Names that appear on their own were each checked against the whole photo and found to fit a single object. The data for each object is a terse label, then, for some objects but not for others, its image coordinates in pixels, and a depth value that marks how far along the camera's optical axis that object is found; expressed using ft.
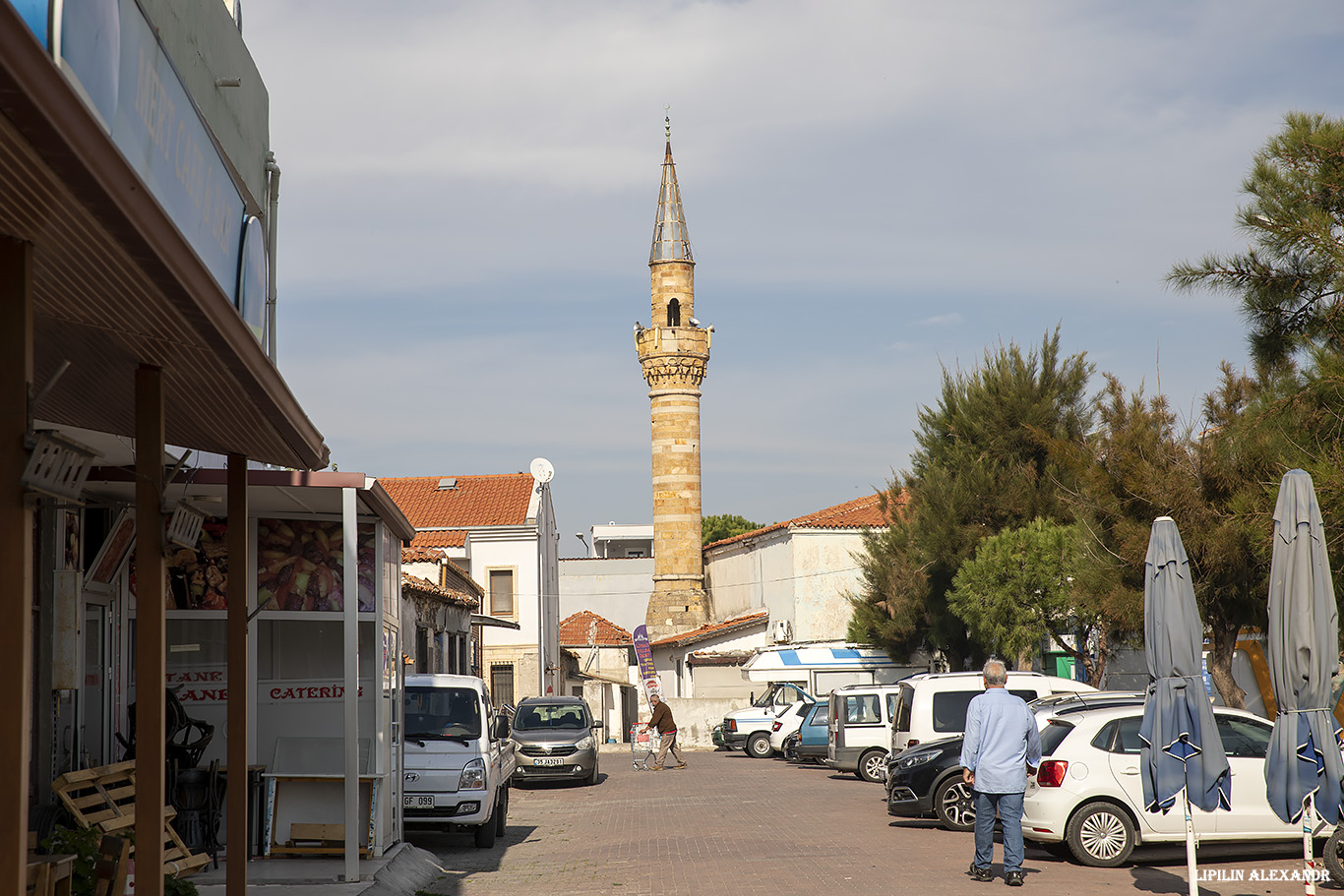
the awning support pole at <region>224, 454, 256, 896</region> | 26.68
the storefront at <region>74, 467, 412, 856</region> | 38.27
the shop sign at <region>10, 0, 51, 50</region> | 21.49
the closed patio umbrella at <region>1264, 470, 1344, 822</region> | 30.22
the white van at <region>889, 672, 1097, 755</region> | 61.93
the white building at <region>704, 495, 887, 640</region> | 173.99
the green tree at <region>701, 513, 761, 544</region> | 275.18
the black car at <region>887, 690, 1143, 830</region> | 51.70
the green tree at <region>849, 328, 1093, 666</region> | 109.60
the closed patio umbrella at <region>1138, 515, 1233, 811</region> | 33.24
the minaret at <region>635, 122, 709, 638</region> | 167.02
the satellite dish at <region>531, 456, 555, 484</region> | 167.94
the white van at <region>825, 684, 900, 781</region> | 80.53
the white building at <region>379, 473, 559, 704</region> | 152.76
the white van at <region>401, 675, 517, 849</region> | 48.52
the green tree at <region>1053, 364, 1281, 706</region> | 60.13
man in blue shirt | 37.60
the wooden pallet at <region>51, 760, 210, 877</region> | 32.83
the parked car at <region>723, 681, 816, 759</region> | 116.78
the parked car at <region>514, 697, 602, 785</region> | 82.02
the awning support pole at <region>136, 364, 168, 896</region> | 20.35
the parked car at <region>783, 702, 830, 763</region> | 95.91
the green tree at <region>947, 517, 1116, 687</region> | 91.61
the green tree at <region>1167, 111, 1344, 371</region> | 40.29
